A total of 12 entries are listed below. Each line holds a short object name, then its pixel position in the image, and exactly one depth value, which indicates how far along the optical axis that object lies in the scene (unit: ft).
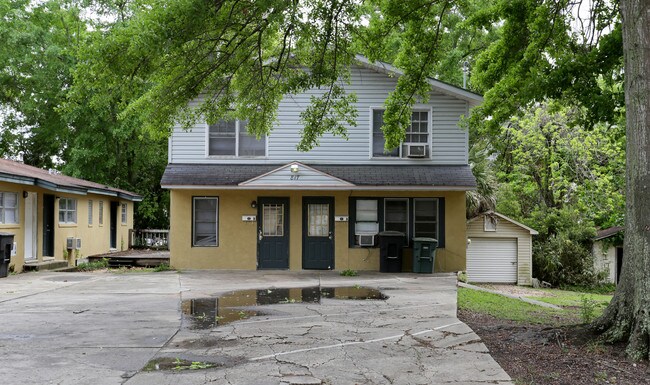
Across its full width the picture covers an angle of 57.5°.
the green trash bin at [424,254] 55.12
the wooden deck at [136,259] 64.49
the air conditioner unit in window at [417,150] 57.93
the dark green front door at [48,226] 62.90
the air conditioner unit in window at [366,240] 57.77
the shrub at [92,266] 63.57
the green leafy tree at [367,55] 22.75
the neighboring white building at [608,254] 76.59
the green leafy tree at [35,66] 92.85
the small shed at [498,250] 72.33
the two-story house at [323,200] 57.67
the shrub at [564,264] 74.28
